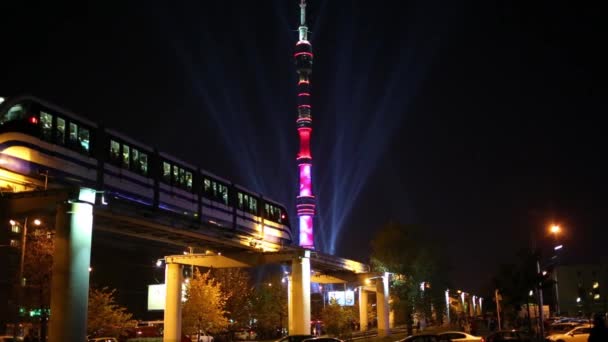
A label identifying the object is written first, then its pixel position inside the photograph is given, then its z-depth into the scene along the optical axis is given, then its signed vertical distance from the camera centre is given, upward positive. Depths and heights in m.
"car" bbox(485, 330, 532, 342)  31.67 -1.95
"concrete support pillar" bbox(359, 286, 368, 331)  96.69 -1.44
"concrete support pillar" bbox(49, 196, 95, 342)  29.33 +1.28
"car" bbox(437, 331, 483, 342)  38.16 -2.33
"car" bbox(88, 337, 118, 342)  36.50 -2.04
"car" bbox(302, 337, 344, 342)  34.06 -2.06
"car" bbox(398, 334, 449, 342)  30.53 -1.85
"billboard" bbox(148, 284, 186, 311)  65.38 +0.65
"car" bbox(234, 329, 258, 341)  77.68 -4.09
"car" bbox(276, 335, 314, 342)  38.40 -2.21
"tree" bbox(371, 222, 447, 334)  69.94 +3.69
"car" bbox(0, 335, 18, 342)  36.20 -1.92
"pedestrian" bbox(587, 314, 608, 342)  12.91 -0.70
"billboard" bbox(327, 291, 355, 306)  106.73 +0.59
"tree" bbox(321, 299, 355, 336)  62.78 -1.92
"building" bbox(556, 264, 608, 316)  157.12 +4.15
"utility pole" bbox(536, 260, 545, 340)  42.09 +0.53
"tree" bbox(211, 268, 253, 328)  78.19 +1.02
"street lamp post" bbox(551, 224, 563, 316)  36.35 +3.86
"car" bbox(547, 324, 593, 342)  38.74 -2.37
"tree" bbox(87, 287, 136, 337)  48.88 -0.91
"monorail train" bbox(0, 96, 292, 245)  28.14 +7.35
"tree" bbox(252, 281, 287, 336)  82.00 -0.94
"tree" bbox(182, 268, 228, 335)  60.00 -0.59
